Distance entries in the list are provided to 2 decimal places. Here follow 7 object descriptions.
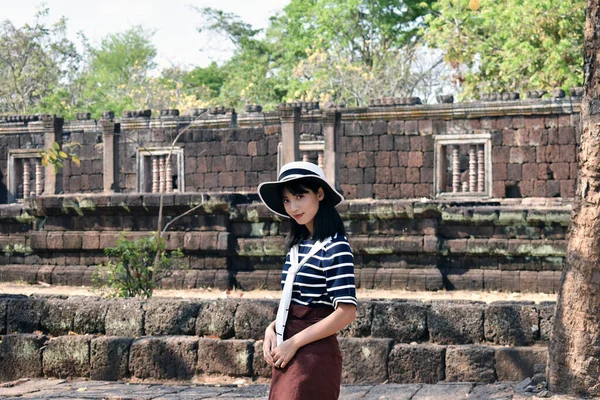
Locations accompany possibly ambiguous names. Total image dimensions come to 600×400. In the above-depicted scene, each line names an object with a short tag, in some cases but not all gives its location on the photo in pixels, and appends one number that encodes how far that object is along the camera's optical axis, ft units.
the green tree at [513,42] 80.84
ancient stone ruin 23.84
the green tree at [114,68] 148.66
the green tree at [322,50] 119.75
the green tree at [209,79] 147.84
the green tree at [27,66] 127.95
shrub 33.45
